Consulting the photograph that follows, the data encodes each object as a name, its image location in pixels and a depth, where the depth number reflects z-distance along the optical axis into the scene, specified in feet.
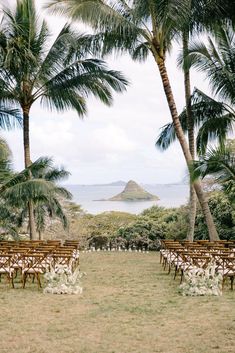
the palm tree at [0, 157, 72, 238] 50.34
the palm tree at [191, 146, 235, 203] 50.75
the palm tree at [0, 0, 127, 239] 61.46
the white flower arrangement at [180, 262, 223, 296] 34.04
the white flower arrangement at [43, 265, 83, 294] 34.94
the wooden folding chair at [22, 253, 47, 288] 37.68
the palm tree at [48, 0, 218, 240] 53.98
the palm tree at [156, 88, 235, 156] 62.18
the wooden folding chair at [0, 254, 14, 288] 38.16
